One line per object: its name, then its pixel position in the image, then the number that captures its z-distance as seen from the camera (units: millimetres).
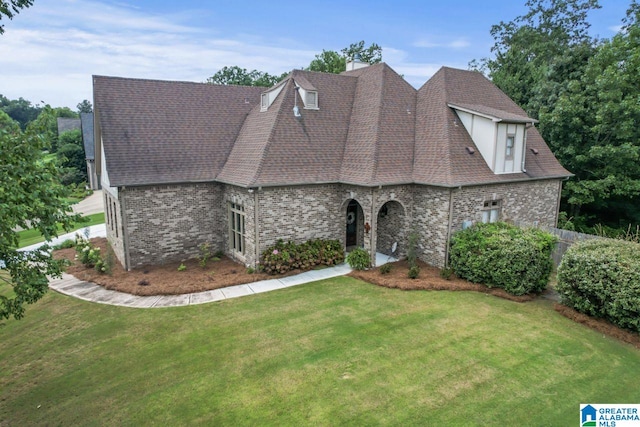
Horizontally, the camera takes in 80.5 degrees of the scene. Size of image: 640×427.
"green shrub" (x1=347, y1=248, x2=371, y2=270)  14195
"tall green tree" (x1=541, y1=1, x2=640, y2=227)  19328
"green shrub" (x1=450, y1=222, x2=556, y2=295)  11945
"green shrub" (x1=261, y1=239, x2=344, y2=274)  13938
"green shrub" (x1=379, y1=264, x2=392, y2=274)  13859
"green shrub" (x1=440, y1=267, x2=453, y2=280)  13406
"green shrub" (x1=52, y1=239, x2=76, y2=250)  18814
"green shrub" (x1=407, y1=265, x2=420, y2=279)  13406
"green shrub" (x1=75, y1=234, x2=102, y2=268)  15039
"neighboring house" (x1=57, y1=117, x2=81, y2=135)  51906
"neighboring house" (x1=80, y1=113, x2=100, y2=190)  42231
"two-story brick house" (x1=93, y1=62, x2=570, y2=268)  14328
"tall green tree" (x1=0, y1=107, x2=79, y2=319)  5816
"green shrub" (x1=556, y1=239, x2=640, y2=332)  9500
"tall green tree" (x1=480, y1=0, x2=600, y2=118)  22797
